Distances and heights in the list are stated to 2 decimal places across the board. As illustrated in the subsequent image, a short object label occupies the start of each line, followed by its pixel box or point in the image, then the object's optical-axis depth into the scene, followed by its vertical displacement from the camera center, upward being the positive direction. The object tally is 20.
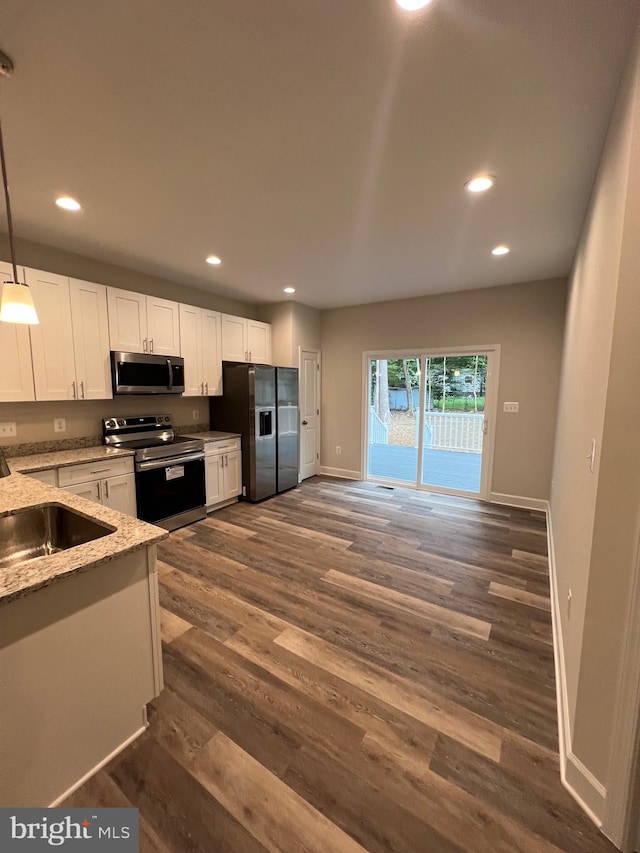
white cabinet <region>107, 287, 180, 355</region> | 3.34 +0.67
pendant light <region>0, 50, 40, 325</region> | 1.67 +0.41
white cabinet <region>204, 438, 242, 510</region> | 4.03 -0.98
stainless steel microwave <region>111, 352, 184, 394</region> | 3.33 +0.16
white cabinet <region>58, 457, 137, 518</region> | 2.83 -0.80
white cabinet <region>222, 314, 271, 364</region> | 4.47 +0.68
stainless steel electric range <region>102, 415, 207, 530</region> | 3.33 -0.80
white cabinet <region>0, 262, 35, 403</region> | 2.66 +0.21
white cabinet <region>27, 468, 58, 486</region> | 2.64 -0.67
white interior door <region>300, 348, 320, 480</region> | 5.33 -0.33
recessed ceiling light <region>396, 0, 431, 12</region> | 1.09 +1.21
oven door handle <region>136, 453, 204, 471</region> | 3.29 -0.72
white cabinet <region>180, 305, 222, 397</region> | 3.98 +0.46
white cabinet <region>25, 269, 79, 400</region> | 2.82 +0.41
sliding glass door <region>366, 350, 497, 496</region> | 4.73 -0.42
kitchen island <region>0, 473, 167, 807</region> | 1.13 -1.00
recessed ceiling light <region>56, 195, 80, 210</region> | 2.29 +1.24
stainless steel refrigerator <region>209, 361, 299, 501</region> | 4.27 -0.35
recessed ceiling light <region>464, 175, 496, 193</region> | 2.03 +1.24
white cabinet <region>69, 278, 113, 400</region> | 3.06 +0.46
